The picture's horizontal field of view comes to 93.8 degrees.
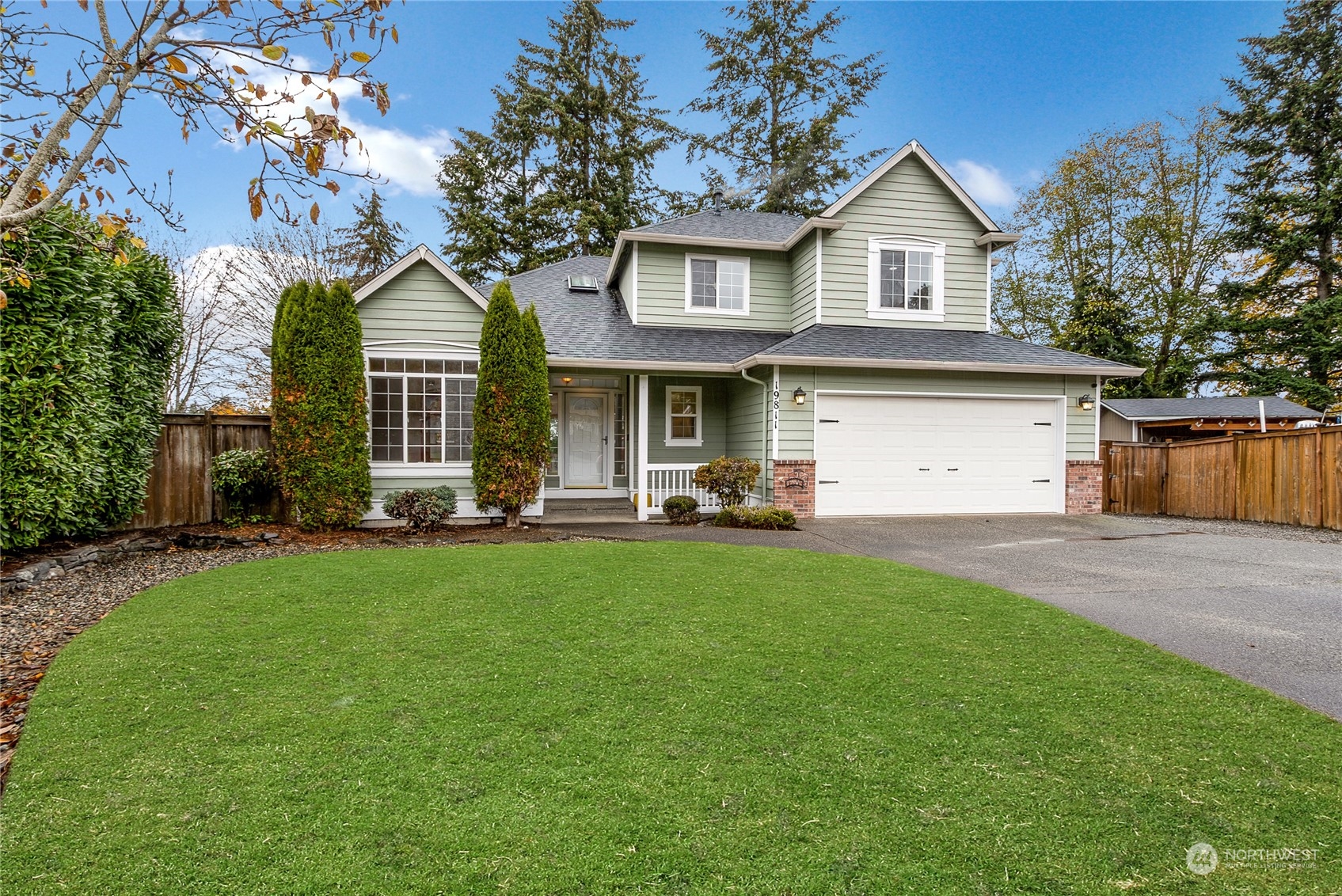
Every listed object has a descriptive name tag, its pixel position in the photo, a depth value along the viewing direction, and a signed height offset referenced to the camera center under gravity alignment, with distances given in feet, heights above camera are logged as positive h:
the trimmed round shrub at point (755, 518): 33.76 -3.80
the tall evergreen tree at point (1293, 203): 61.00 +24.45
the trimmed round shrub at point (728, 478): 36.63 -1.76
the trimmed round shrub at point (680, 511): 36.32 -3.67
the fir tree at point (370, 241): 83.82 +27.82
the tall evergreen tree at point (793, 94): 78.79 +44.82
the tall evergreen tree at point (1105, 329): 73.05 +14.09
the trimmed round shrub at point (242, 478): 31.55 -1.52
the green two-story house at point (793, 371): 35.58 +4.74
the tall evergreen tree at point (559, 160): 78.28 +37.22
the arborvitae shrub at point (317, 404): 30.63 +2.18
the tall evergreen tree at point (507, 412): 32.94 +1.90
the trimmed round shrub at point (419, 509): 32.78 -3.21
